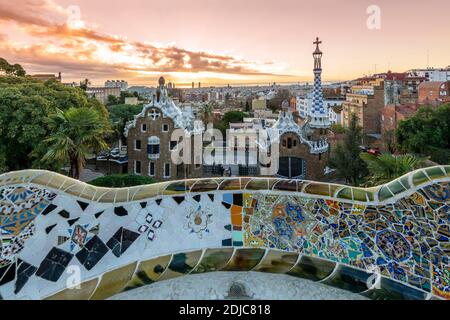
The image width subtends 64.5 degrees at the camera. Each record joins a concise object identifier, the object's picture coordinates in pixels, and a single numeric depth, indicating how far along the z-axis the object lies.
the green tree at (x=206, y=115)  33.92
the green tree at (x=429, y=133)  19.97
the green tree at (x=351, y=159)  15.91
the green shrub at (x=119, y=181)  13.36
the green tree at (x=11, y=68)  26.41
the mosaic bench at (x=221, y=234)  3.44
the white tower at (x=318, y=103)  20.30
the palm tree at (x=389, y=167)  7.70
